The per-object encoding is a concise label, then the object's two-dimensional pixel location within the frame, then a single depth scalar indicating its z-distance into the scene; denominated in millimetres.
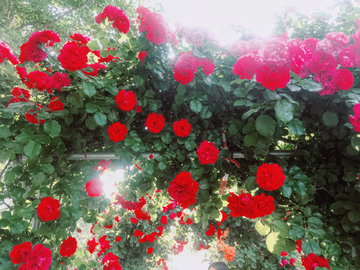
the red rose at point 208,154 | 991
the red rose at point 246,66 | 778
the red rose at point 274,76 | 724
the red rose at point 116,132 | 1050
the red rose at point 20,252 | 893
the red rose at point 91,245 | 2326
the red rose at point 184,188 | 966
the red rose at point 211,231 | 2271
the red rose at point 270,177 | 874
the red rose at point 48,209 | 971
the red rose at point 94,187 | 1246
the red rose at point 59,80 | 929
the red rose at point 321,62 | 789
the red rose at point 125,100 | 1025
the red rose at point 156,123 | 1072
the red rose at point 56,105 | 996
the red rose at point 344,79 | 764
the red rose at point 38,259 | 893
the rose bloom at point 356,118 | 704
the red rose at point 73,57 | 850
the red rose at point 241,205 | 947
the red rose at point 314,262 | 960
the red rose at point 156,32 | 869
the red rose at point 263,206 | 883
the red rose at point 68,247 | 1096
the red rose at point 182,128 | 1064
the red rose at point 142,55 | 974
